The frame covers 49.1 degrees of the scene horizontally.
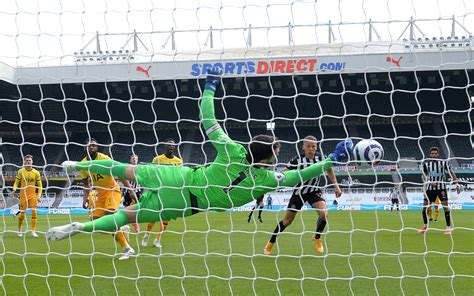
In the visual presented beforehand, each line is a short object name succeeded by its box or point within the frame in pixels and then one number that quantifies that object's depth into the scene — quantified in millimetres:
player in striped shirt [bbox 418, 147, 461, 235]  8500
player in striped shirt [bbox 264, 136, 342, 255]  6414
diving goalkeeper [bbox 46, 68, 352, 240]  4164
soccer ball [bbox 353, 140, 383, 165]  4164
